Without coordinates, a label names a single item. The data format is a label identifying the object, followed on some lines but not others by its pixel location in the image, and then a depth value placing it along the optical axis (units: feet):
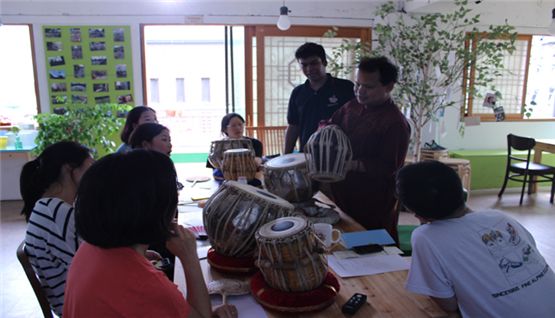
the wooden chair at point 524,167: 15.79
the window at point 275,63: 16.74
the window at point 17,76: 16.19
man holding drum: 6.84
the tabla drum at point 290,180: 6.33
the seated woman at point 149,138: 7.65
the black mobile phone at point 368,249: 5.03
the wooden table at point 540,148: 16.10
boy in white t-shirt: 3.84
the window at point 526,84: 18.99
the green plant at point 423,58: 13.55
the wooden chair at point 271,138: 17.30
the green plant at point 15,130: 15.18
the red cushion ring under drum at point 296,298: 3.76
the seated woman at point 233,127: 10.84
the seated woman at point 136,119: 9.24
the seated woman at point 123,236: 3.09
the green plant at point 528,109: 18.93
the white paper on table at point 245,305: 3.82
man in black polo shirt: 8.89
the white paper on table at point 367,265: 4.55
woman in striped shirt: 4.62
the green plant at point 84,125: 14.14
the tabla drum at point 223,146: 8.46
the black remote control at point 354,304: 3.76
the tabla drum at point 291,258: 3.85
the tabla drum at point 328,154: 6.18
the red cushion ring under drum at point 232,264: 4.53
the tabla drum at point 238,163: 7.61
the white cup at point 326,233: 5.15
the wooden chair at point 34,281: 4.38
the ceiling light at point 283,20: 14.05
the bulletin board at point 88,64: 15.74
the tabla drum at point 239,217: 4.58
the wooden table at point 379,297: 3.80
